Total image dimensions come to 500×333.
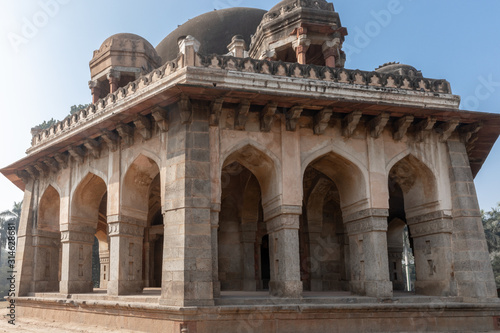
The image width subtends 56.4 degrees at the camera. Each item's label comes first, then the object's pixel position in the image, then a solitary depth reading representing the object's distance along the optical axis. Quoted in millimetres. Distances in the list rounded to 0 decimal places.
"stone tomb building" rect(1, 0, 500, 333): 8727
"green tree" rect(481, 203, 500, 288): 30962
